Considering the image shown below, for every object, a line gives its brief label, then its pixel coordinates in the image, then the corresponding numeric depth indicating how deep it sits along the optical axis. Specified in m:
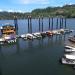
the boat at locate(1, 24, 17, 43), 39.06
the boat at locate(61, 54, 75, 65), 22.74
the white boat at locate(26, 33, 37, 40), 42.97
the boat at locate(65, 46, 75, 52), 26.32
